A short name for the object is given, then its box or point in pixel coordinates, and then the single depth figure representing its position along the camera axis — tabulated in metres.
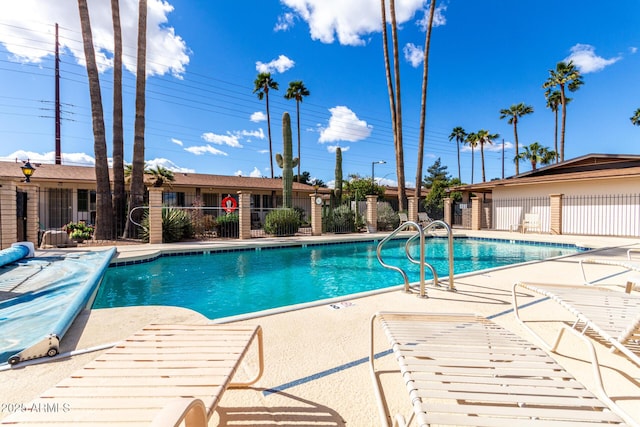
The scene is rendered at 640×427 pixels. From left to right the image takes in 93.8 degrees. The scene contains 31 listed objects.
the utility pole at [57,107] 30.02
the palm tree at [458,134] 44.48
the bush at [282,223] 15.07
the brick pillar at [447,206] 19.94
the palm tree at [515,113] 34.19
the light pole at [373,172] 25.21
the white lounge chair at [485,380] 1.12
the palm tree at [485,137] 38.09
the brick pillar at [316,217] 15.45
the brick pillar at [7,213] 8.66
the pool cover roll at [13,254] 6.77
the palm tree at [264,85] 30.17
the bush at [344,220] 16.83
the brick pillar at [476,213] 19.46
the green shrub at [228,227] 14.73
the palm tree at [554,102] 29.08
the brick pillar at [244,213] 13.88
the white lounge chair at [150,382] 1.13
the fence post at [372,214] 17.28
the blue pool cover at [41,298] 2.80
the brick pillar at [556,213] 15.76
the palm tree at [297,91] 30.69
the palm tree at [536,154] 35.09
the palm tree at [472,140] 38.68
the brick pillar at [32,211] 10.03
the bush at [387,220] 18.52
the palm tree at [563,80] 25.78
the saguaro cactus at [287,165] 15.78
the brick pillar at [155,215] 11.94
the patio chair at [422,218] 19.04
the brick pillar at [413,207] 18.75
